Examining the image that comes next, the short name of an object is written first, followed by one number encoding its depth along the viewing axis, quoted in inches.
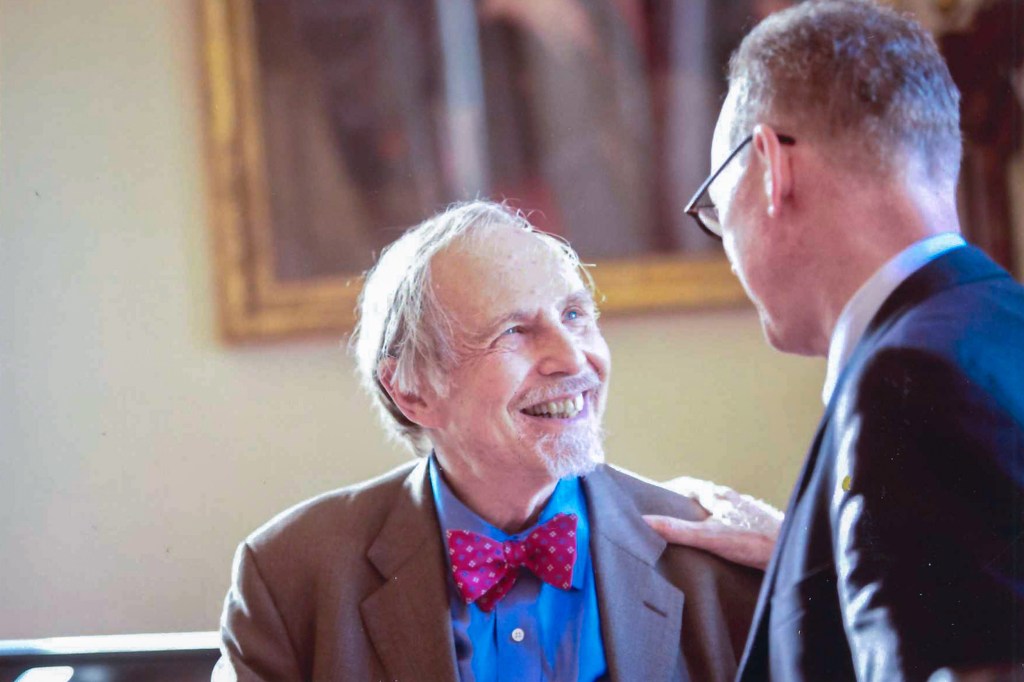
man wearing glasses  61.0
